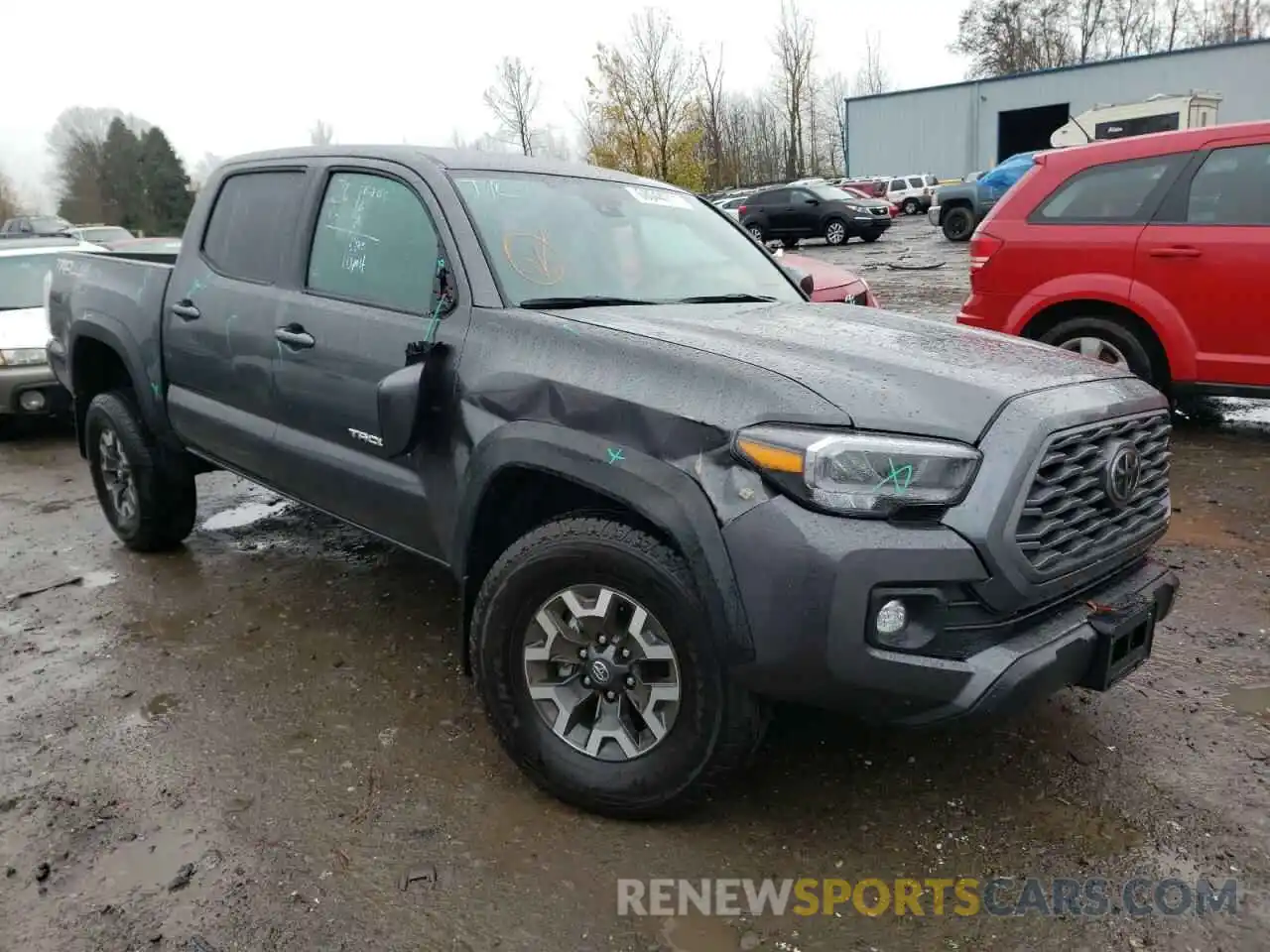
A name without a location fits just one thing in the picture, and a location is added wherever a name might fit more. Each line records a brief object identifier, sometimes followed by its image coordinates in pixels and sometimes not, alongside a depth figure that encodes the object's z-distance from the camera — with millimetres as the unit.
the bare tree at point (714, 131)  51156
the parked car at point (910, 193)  36844
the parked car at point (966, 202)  21319
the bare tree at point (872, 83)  75938
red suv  5488
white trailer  23281
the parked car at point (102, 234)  20000
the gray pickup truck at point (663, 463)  2186
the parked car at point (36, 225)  24953
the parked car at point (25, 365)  7723
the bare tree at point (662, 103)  28734
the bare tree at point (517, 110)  39219
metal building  34344
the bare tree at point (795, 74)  56472
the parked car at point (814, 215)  24750
